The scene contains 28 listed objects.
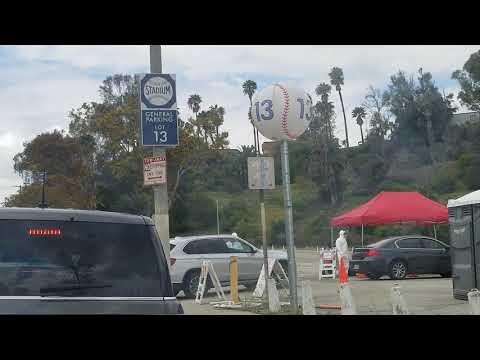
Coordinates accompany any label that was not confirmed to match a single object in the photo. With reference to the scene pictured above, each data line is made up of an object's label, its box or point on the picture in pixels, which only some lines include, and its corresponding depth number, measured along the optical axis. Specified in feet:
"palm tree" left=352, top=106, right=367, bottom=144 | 245.04
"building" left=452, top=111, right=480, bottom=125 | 195.10
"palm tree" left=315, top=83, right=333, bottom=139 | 212.84
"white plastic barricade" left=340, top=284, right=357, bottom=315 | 31.58
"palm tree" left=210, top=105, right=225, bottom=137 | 95.14
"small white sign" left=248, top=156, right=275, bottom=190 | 41.29
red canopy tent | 75.61
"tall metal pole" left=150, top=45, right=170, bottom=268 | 36.58
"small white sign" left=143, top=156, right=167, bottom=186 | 36.11
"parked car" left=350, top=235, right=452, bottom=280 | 65.46
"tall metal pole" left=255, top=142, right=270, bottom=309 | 41.63
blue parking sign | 36.24
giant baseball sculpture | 35.86
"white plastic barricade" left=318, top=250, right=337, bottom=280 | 71.67
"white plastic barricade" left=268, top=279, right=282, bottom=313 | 40.51
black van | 15.66
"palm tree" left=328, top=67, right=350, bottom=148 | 245.04
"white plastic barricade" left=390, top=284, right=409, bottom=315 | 30.78
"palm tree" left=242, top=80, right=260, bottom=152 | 225.82
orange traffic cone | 33.12
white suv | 55.36
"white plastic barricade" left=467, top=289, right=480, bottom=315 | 29.09
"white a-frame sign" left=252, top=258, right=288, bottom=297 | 50.78
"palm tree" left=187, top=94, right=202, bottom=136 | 202.63
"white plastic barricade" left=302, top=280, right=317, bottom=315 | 34.88
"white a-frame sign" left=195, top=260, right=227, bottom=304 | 49.34
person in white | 66.08
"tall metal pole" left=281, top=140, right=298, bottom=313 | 37.04
